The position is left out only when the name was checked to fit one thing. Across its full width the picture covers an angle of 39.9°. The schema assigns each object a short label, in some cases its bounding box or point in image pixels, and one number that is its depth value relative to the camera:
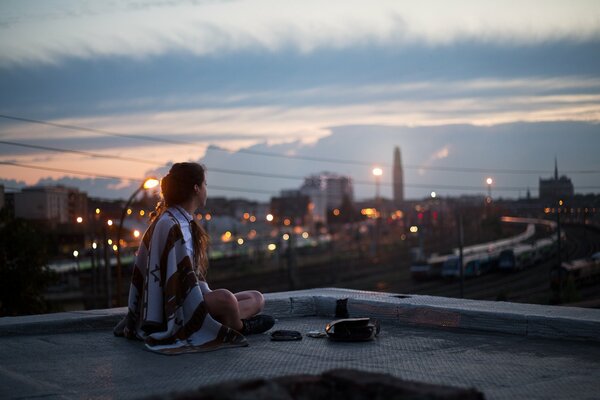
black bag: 6.07
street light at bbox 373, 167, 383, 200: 55.63
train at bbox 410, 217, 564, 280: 47.72
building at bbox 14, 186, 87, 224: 37.72
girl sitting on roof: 5.71
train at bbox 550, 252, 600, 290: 36.27
